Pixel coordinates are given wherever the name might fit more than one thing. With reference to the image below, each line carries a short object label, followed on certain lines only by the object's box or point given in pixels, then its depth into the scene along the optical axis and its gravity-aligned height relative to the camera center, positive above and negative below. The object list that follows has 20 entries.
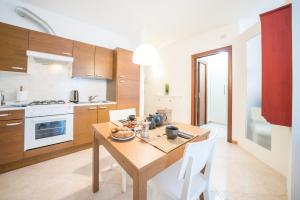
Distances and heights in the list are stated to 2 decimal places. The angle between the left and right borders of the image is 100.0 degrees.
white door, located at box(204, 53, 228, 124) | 4.41 +0.46
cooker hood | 1.96 +0.72
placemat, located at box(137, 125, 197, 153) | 0.84 -0.31
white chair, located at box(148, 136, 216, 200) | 0.69 -0.57
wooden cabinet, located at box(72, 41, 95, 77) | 2.42 +0.81
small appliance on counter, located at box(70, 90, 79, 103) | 2.60 +0.08
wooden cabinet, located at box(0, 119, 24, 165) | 1.63 -0.55
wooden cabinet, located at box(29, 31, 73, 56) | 2.00 +0.96
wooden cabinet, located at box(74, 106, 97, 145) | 2.25 -0.42
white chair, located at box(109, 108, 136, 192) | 1.77 -0.20
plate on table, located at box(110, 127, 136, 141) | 0.96 -0.27
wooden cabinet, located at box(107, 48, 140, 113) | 2.87 +0.43
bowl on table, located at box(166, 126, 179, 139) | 0.99 -0.25
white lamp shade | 1.49 +0.55
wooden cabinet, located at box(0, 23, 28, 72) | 1.78 +0.76
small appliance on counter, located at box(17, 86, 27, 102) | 2.05 +0.07
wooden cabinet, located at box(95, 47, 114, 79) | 2.70 +0.83
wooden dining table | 0.63 -0.33
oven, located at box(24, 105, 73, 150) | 1.82 -0.48
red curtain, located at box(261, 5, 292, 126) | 1.26 +0.40
